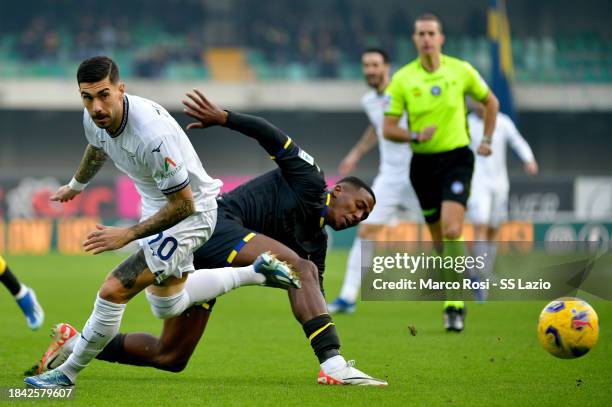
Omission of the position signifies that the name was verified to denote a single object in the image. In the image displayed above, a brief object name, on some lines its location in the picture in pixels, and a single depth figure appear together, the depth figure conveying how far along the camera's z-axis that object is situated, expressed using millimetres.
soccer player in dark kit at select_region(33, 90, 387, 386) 12766
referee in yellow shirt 19625
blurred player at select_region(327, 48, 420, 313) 23062
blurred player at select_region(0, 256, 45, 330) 18047
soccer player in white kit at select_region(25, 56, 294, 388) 11328
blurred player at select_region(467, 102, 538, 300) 29562
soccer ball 13109
